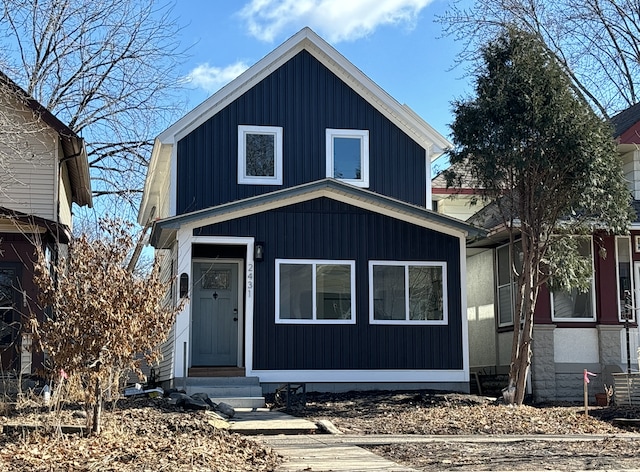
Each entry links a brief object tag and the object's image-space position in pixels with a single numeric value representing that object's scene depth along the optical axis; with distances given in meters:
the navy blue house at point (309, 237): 15.08
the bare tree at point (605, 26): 26.95
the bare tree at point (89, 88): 23.64
